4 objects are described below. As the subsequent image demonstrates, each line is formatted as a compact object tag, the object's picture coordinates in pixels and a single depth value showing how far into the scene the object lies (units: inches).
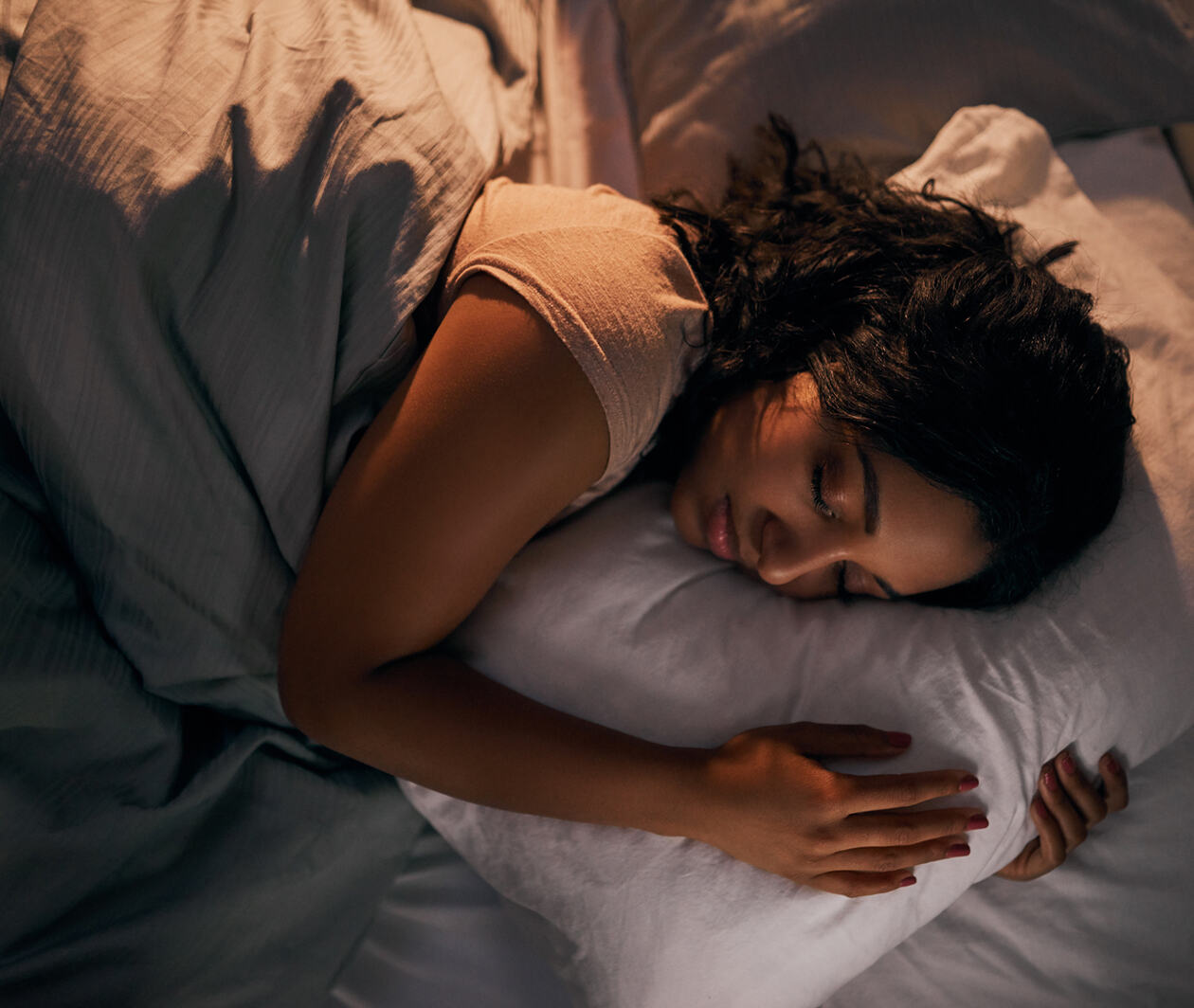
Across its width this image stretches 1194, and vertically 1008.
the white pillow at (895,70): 43.5
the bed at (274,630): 30.1
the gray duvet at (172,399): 29.3
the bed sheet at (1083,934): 35.4
